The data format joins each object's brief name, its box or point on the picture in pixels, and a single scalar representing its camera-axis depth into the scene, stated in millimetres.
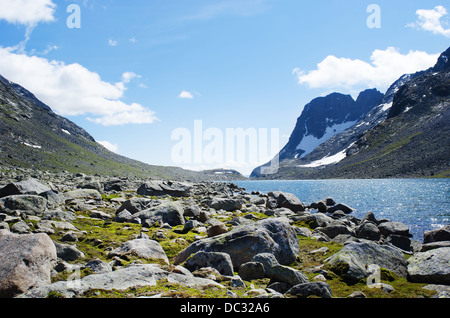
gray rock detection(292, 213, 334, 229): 27750
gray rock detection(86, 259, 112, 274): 10547
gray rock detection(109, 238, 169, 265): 13609
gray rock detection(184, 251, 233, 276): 11906
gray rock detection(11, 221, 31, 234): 14728
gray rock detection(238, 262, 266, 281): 11800
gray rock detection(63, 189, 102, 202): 31156
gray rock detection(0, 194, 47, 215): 18797
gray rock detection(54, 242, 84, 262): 12461
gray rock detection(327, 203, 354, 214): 46797
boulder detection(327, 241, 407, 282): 12417
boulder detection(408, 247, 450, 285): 11515
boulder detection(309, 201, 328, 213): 48841
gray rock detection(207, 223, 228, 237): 17638
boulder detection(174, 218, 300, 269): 13922
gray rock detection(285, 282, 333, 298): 9609
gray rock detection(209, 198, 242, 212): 36547
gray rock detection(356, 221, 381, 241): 23641
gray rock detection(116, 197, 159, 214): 26062
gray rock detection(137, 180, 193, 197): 43956
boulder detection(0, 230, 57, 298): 8531
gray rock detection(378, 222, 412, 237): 26469
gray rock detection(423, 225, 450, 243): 21086
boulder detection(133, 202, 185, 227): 23744
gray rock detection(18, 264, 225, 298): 7996
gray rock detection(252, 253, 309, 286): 11164
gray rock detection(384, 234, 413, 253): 21172
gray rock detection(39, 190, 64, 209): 23039
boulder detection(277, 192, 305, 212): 44375
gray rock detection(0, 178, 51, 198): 22922
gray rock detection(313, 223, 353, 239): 24016
